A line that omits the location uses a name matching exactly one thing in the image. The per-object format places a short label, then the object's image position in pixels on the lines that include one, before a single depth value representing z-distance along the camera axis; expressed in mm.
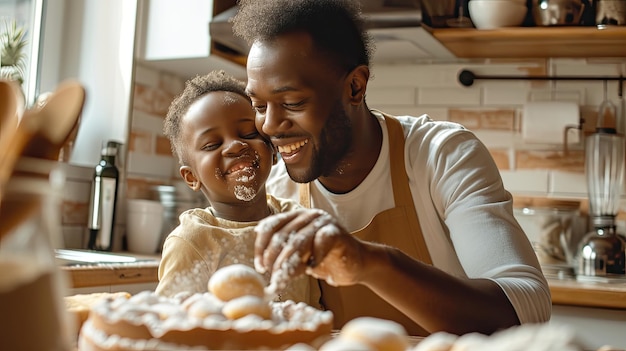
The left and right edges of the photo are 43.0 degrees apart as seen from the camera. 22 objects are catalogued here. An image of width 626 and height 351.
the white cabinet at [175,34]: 2660
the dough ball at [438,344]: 585
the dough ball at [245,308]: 691
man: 1134
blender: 2418
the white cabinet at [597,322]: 2127
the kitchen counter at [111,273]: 1836
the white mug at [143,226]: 2611
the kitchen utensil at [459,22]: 2586
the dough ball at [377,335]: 576
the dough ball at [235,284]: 745
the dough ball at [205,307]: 681
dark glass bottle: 2496
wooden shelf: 2428
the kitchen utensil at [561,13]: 2475
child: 1271
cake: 638
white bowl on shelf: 2512
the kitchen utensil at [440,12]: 2590
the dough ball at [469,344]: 572
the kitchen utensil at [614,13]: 2434
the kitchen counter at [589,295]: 2117
